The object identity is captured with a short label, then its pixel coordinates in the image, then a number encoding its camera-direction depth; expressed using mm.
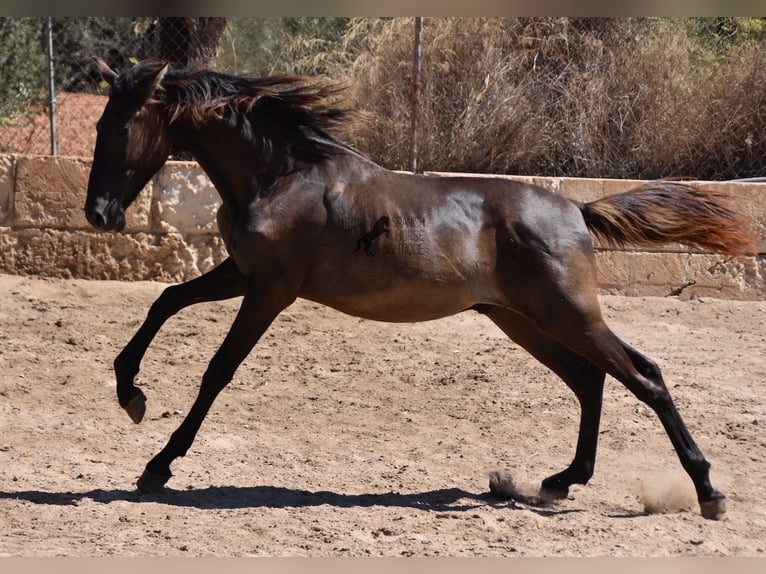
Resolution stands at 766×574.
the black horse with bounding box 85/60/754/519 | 10219
